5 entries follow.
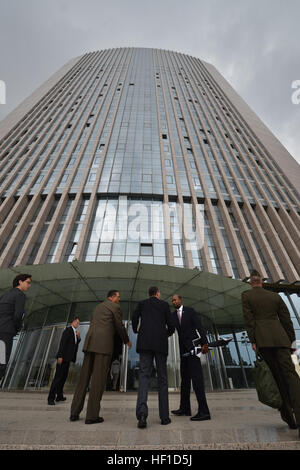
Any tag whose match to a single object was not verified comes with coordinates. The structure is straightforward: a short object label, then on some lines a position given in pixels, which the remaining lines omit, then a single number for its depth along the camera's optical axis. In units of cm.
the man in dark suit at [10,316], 300
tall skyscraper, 1191
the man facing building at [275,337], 292
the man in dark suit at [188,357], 367
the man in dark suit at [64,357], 599
